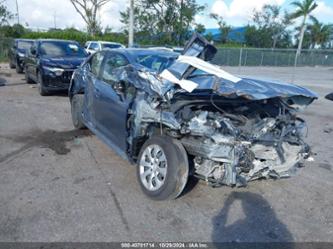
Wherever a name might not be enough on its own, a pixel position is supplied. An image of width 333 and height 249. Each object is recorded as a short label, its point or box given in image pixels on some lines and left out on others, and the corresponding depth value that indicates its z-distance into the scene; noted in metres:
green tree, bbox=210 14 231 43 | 45.81
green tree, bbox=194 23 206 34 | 37.94
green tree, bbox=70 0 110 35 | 35.59
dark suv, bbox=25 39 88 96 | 9.23
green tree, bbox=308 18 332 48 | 51.53
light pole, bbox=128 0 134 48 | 16.19
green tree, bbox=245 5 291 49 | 48.22
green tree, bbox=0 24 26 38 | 27.39
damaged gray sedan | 3.29
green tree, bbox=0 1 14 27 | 26.71
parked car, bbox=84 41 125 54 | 18.80
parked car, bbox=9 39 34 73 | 15.96
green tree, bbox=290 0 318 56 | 43.44
